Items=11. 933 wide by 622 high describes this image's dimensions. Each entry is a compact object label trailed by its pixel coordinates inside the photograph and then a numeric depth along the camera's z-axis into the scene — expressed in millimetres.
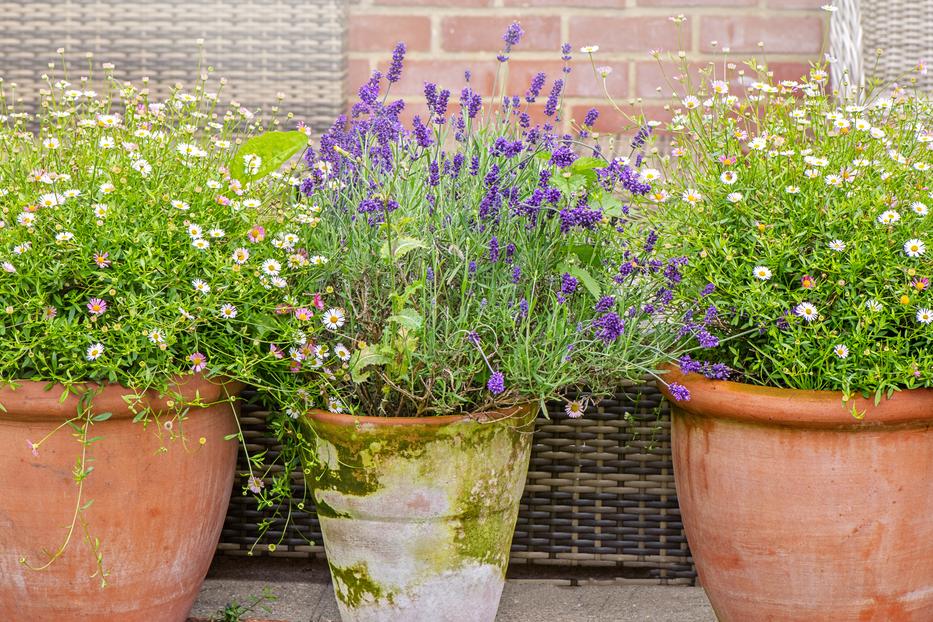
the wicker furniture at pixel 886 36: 4287
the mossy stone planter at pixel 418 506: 3747
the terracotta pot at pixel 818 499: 3736
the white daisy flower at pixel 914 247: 3718
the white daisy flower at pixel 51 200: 3699
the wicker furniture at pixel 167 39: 4291
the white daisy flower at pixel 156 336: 3674
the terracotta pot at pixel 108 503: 3718
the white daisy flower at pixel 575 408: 3742
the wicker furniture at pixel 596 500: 4067
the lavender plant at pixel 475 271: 3727
